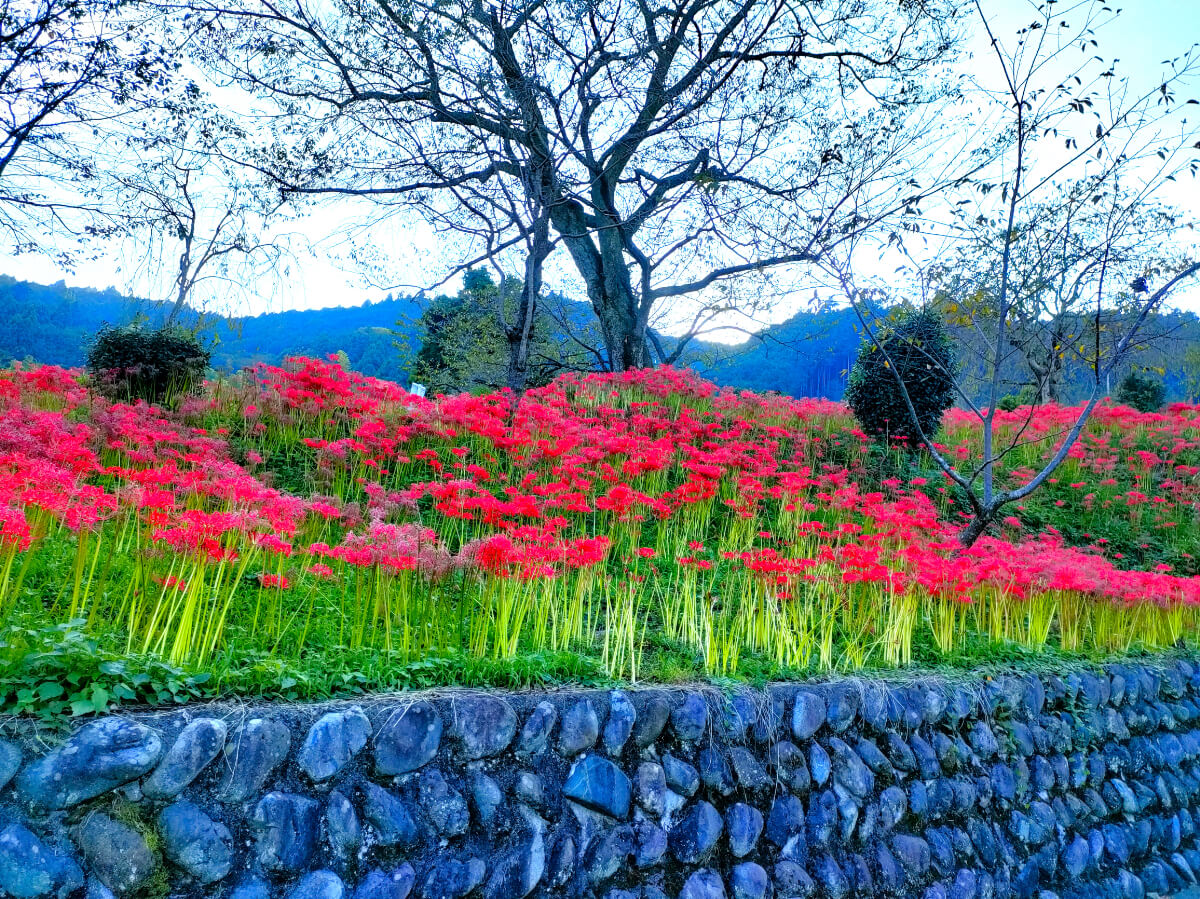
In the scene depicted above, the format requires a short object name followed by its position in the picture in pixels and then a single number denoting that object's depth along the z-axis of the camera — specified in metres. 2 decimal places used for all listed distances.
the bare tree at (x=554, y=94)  8.77
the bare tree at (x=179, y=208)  7.33
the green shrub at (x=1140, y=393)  16.95
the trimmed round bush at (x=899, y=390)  9.70
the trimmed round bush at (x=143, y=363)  7.23
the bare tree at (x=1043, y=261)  5.11
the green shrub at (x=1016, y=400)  16.91
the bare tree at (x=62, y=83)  5.84
